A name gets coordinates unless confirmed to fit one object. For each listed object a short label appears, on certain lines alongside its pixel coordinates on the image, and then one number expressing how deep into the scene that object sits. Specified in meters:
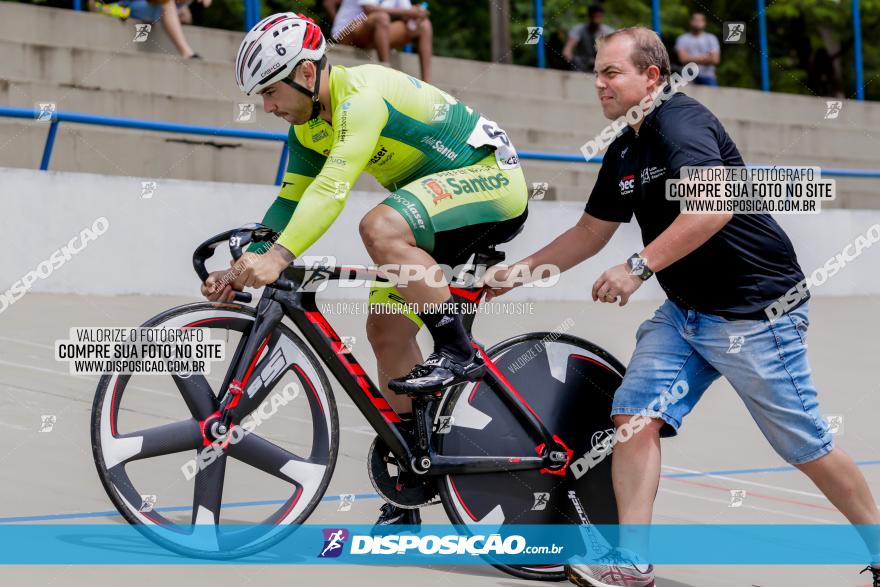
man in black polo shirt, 7.71
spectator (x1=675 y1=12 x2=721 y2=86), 32.66
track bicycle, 8.03
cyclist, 7.84
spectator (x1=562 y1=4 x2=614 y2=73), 30.98
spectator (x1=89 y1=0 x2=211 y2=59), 22.83
